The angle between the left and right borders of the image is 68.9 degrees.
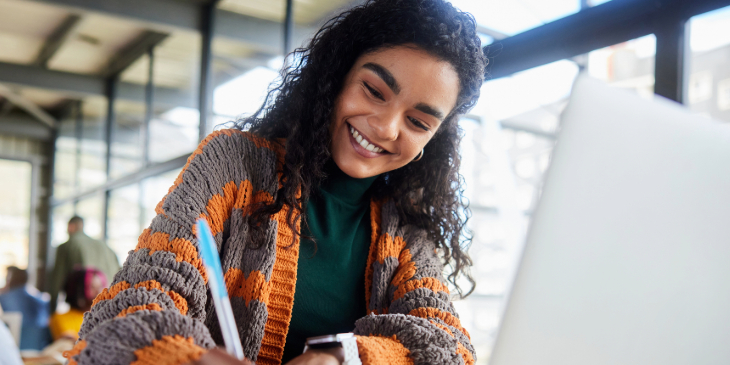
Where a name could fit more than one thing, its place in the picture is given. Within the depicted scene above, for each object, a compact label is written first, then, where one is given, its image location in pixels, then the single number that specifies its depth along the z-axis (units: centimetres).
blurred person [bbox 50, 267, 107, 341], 288
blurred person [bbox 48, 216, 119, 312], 486
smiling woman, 71
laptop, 39
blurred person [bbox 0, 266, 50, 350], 400
